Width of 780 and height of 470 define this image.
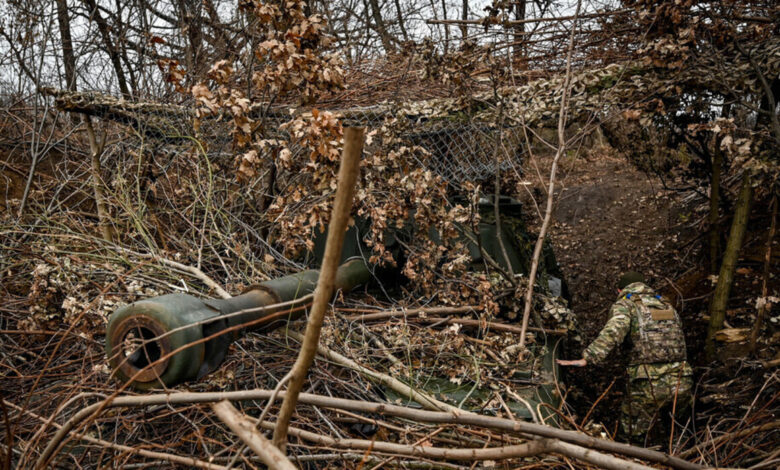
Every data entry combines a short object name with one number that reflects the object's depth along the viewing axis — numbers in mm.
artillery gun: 1873
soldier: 5285
